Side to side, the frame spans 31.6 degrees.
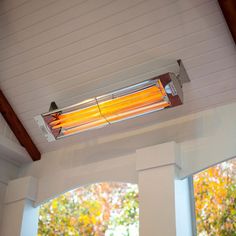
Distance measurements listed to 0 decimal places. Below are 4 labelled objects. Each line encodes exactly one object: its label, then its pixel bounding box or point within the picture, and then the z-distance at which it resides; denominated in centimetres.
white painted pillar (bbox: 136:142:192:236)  293
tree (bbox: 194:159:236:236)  326
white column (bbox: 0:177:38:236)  363
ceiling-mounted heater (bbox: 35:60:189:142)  283
